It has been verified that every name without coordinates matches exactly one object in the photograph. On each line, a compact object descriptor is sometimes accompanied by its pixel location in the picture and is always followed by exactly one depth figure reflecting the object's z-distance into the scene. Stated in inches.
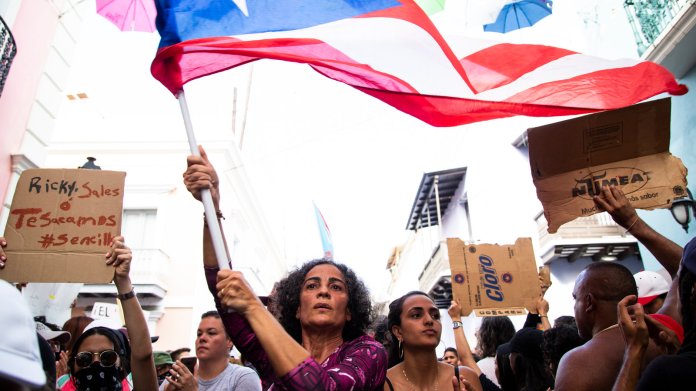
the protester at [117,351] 109.0
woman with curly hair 67.4
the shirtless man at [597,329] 95.3
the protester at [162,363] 187.3
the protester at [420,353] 120.1
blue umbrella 266.2
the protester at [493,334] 194.9
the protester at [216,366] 133.3
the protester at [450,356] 233.2
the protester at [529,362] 150.4
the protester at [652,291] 119.6
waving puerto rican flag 108.2
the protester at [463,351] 128.5
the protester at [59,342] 144.7
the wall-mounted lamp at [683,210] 289.6
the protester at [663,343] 62.9
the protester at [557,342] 136.8
